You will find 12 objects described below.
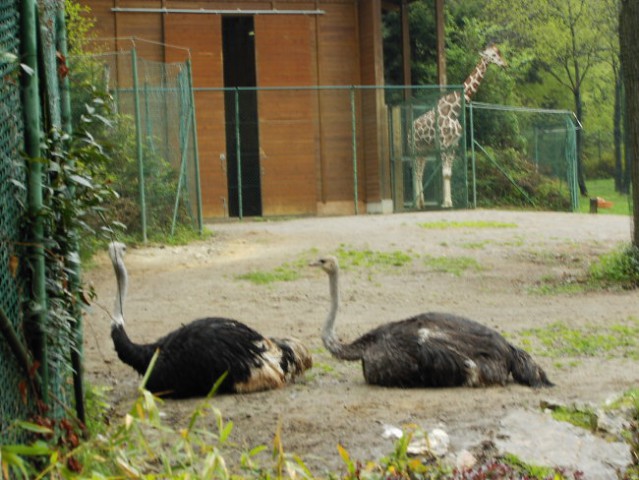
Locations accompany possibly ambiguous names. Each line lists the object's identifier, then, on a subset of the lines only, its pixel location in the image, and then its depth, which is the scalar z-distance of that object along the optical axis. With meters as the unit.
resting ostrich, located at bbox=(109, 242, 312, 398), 7.48
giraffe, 23.06
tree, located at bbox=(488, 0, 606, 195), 33.00
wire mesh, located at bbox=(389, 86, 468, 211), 23.08
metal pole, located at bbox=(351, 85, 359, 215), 22.96
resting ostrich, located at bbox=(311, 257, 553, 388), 7.46
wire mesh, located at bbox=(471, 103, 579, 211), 24.11
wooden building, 22.48
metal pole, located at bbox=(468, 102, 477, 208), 22.73
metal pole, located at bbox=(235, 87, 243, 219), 21.59
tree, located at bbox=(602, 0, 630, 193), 32.09
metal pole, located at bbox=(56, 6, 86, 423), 5.55
